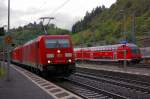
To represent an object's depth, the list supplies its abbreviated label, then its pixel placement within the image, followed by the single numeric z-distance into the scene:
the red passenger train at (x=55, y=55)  12.30
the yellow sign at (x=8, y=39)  12.17
